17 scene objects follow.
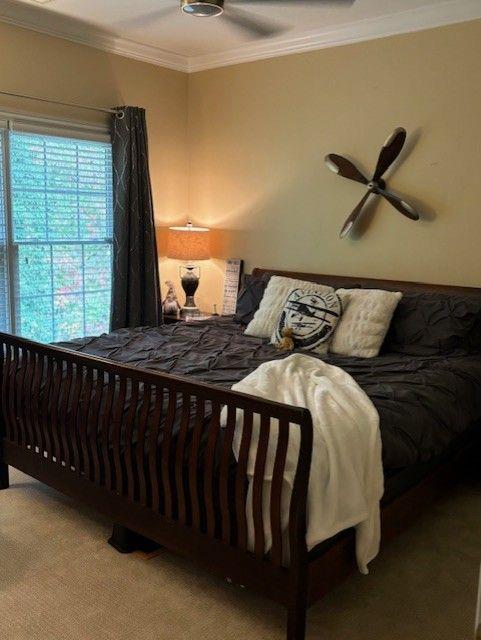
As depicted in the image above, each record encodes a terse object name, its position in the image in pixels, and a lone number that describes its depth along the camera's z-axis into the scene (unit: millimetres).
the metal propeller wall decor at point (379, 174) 3596
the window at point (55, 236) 3775
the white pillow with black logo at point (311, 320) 3260
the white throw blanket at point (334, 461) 1810
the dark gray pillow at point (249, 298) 3955
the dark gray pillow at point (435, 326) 3184
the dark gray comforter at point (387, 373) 2295
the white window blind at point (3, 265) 3684
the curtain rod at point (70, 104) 3629
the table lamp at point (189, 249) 4504
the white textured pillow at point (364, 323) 3209
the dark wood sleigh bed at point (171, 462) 1804
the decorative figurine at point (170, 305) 4637
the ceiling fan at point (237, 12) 2859
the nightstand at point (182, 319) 4410
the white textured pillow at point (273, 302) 3592
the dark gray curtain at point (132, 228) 4172
